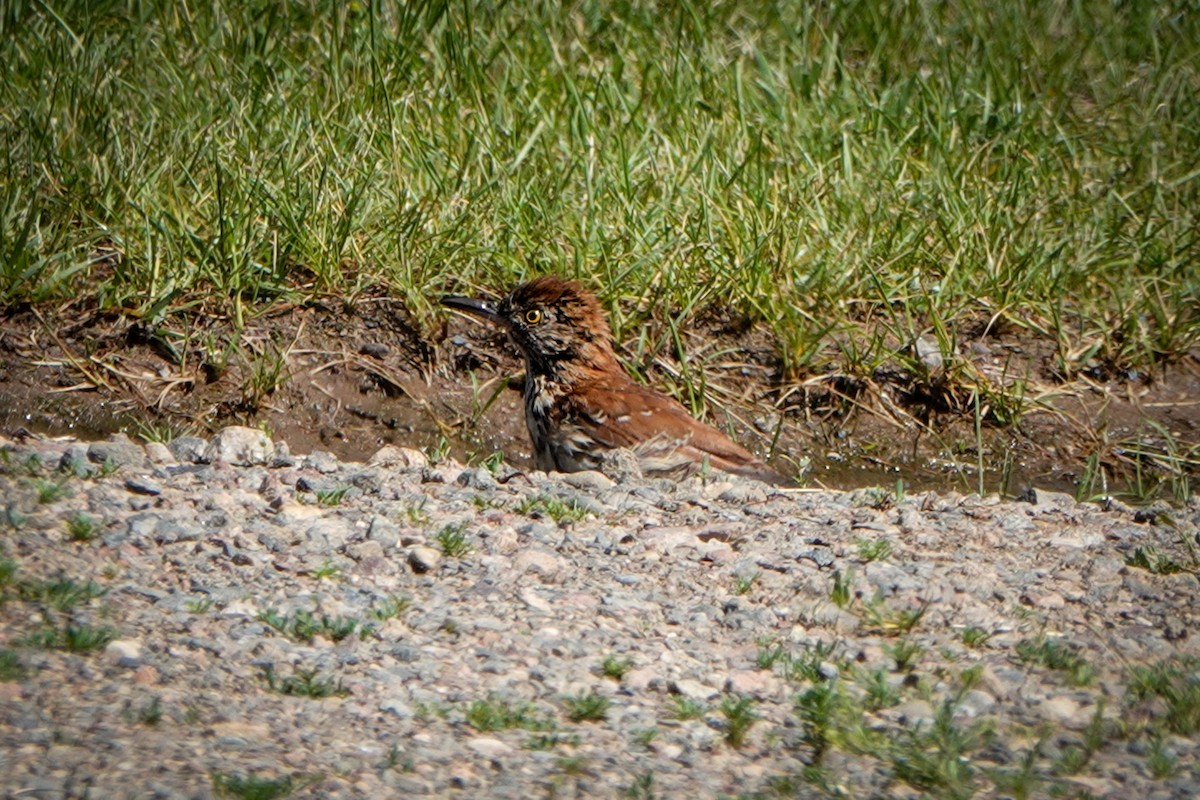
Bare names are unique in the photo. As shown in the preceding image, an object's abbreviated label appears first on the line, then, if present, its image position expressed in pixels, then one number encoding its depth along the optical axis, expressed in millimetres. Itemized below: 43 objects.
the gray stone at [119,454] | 11500
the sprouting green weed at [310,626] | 8914
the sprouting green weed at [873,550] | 10562
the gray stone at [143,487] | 10805
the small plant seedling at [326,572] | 9750
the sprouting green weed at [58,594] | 8789
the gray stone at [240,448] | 12117
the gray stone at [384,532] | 10352
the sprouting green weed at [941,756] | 7641
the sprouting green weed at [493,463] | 12508
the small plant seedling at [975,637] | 9383
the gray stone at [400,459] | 12500
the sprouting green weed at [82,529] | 9742
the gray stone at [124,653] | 8312
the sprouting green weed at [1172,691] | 8328
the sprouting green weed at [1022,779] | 7566
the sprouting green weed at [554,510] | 11180
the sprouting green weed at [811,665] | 8875
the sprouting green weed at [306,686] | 8258
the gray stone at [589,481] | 12305
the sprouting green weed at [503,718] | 8055
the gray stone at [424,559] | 10055
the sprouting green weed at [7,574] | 8891
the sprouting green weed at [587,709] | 8250
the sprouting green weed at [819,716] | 8086
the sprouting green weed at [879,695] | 8547
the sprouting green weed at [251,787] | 7012
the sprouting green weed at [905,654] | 9055
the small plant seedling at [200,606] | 9047
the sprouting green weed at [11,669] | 7949
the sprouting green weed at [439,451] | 13193
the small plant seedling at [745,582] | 10039
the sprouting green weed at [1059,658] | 8875
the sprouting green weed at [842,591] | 9816
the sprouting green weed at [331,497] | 11008
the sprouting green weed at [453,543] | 10266
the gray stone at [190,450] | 12133
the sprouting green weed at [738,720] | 8133
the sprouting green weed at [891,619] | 9555
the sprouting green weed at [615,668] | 8789
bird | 14570
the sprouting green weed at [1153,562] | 10680
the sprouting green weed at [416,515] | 10750
